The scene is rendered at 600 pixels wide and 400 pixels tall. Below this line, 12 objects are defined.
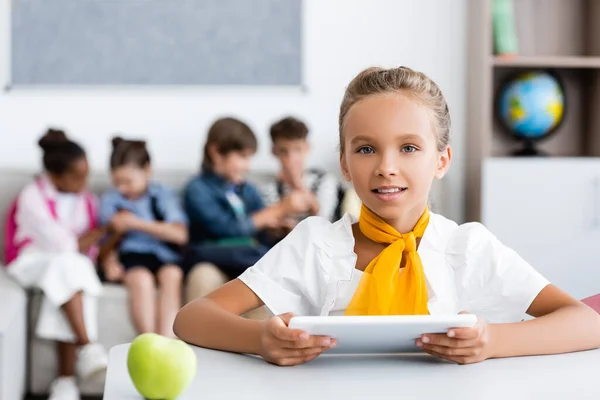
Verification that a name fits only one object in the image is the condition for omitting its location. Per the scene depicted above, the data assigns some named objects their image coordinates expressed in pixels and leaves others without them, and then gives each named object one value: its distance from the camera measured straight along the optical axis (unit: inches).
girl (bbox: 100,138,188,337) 131.4
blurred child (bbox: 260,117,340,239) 143.9
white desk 43.8
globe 154.5
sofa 120.1
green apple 42.1
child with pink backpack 127.0
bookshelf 153.5
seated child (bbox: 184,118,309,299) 136.6
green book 151.9
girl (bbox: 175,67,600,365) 55.3
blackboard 156.6
